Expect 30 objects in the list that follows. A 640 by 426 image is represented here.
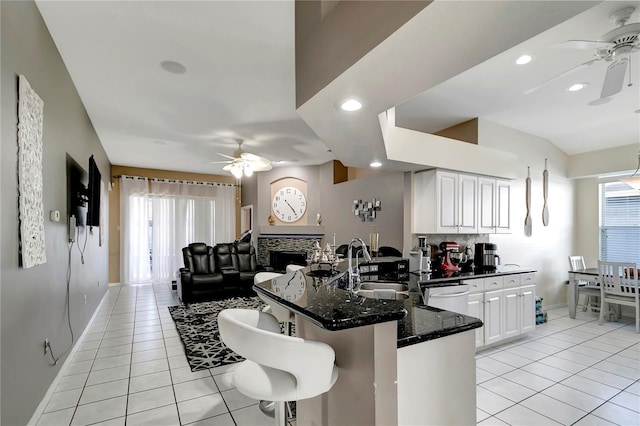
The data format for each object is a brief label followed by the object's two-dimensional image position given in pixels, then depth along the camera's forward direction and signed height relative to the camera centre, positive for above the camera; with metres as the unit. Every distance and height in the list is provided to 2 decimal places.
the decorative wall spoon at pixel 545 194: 5.07 +0.33
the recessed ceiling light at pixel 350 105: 1.82 +0.68
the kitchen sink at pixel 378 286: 2.92 -0.69
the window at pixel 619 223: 4.98 -0.16
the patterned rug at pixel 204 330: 3.10 -1.51
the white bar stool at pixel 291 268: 3.29 -0.59
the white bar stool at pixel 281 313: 2.22 -0.74
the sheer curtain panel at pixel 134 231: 7.21 -0.39
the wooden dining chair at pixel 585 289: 4.66 -1.18
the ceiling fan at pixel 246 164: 4.70 +0.82
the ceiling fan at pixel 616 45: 2.14 +1.23
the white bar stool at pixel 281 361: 1.14 -0.57
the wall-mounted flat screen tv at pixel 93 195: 3.51 +0.25
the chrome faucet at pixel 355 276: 2.60 -0.58
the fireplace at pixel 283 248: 6.96 -0.81
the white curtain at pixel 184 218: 7.65 -0.09
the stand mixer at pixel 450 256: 3.79 -0.54
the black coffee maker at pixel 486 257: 3.97 -0.58
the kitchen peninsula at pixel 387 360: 1.17 -0.65
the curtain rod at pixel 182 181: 7.33 +0.89
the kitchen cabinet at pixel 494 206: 4.06 +0.11
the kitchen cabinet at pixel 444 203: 3.67 +0.14
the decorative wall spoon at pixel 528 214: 4.87 -0.01
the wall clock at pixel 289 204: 7.29 +0.25
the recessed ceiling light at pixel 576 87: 3.39 +1.45
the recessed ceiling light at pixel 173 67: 2.80 +1.40
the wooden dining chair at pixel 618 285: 4.11 -1.01
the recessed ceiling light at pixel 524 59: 2.88 +1.49
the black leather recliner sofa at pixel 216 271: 5.47 -1.13
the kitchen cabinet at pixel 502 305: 3.35 -1.08
